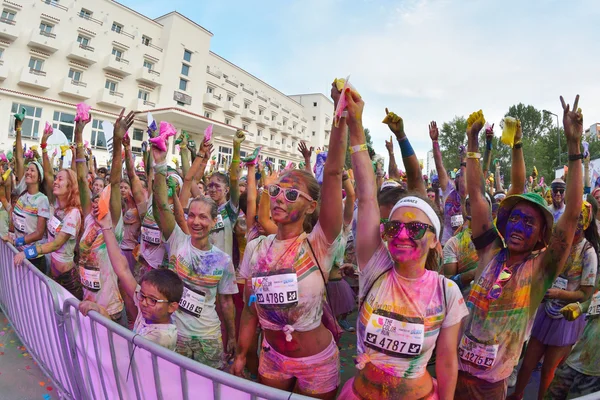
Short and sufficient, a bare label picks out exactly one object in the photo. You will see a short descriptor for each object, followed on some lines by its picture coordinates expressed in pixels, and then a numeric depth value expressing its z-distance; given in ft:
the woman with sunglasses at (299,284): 6.13
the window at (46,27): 85.46
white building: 79.46
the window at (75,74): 90.03
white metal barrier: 5.06
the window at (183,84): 116.16
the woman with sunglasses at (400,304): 4.97
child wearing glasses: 6.71
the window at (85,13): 93.22
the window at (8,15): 78.68
